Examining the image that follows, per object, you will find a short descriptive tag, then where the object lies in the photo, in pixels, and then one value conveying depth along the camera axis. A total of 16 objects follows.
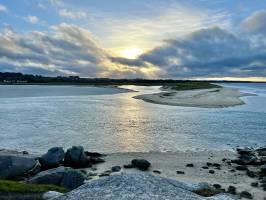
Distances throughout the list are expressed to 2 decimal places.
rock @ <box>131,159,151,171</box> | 12.00
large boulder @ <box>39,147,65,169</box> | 11.71
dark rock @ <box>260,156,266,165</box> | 12.95
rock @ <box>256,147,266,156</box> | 14.36
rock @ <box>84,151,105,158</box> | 13.56
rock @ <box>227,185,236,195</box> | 9.50
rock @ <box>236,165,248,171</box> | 12.22
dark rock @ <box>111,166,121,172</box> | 11.66
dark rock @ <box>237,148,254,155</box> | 14.56
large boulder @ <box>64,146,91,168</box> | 12.26
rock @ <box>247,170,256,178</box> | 11.34
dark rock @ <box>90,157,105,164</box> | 12.75
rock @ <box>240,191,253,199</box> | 9.22
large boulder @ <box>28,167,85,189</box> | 8.96
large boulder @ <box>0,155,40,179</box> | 10.29
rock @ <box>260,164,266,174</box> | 11.72
